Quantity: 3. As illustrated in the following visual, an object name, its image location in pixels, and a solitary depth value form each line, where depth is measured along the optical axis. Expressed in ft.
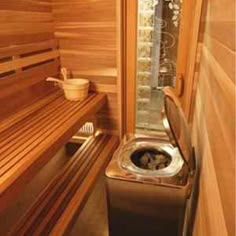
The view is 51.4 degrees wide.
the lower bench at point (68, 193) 4.56
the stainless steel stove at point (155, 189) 3.83
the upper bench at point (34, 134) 3.45
